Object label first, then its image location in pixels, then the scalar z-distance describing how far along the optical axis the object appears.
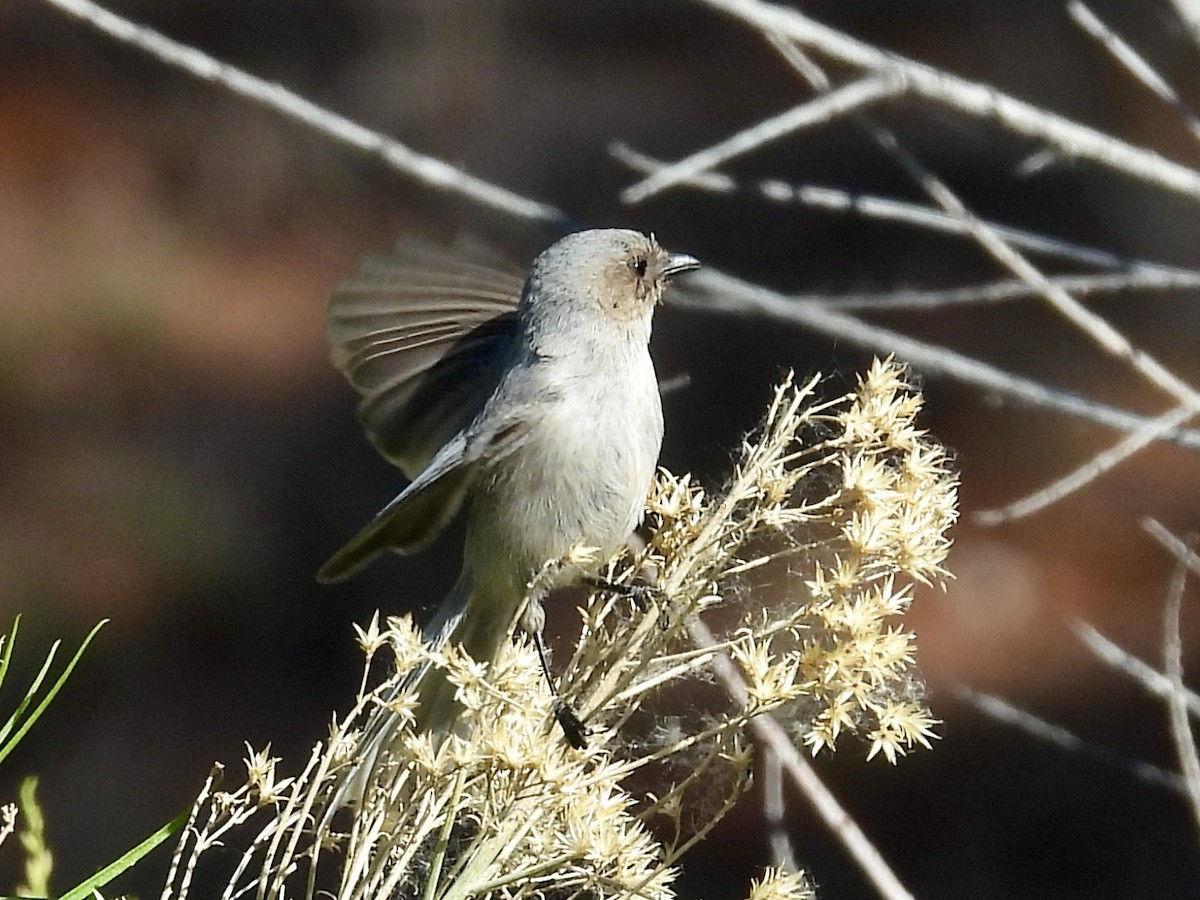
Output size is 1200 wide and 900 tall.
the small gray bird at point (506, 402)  4.77
